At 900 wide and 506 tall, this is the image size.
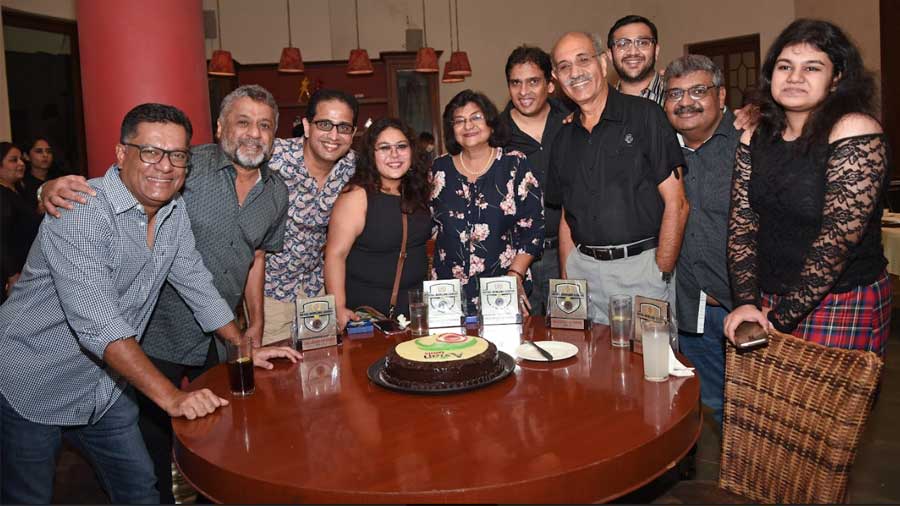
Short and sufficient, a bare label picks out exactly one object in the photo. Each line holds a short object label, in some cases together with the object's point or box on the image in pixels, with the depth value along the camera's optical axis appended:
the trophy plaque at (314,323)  2.29
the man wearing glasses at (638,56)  3.44
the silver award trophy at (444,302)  2.51
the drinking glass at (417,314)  2.43
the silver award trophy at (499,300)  2.46
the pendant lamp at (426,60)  8.91
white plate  2.07
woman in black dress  3.02
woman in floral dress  3.10
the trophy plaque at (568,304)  2.41
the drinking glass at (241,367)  1.90
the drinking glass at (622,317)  2.17
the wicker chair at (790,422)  1.62
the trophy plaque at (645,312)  2.01
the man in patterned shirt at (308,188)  3.14
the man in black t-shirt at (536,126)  3.42
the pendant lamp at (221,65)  8.17
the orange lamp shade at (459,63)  9.10
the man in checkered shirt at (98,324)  1.89
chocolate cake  1.86
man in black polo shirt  2.79
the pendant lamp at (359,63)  8.98
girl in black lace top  1.96
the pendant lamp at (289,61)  8.58
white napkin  1.92
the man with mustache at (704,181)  2.80
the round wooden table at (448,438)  1.37
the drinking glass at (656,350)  1.88
